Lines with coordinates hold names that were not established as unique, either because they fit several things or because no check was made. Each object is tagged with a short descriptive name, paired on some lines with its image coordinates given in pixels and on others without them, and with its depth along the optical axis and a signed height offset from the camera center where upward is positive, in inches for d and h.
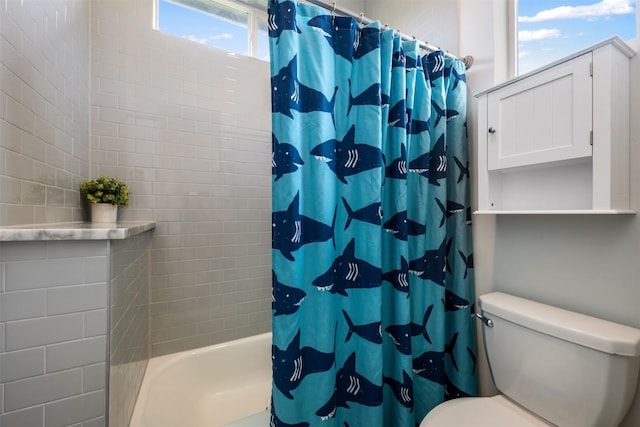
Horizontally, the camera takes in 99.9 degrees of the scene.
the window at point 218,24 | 64.1 +48.3
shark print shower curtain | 35.5 -1.6
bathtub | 50.4 -38.3
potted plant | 47.8 +2.8
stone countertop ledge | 24.4 -2.0
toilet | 30.9 -20.1
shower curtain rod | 38.6 +29.9
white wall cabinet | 33.0 +10.7
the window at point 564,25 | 37.7 +29.3
